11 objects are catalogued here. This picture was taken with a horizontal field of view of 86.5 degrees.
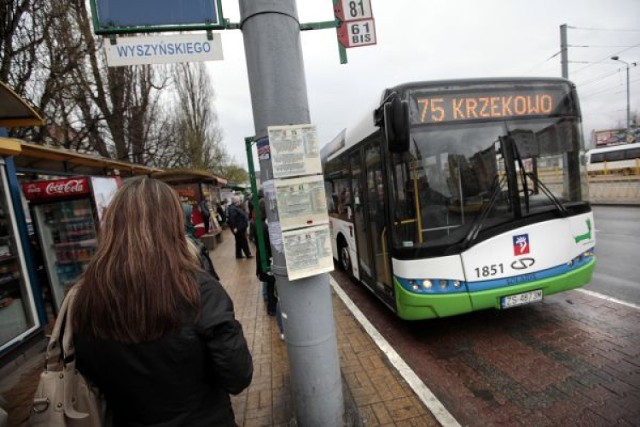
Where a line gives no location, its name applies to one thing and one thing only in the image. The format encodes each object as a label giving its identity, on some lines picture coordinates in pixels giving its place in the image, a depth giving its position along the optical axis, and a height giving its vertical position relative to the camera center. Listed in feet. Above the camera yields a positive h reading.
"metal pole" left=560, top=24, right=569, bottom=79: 50.83 +16.10
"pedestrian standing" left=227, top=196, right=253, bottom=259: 32.04 -2.44
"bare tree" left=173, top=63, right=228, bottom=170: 71.26 +20.66
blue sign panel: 7.43 +4.34
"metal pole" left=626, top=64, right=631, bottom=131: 96.37 +11.68
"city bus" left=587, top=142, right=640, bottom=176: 76.48 -1.81
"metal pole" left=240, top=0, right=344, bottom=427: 7.06 -1.40
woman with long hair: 4.28 -1.42
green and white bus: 12.32 -1.05
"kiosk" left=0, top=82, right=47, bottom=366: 16.06 -2.25
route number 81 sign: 9.04 +4.37
